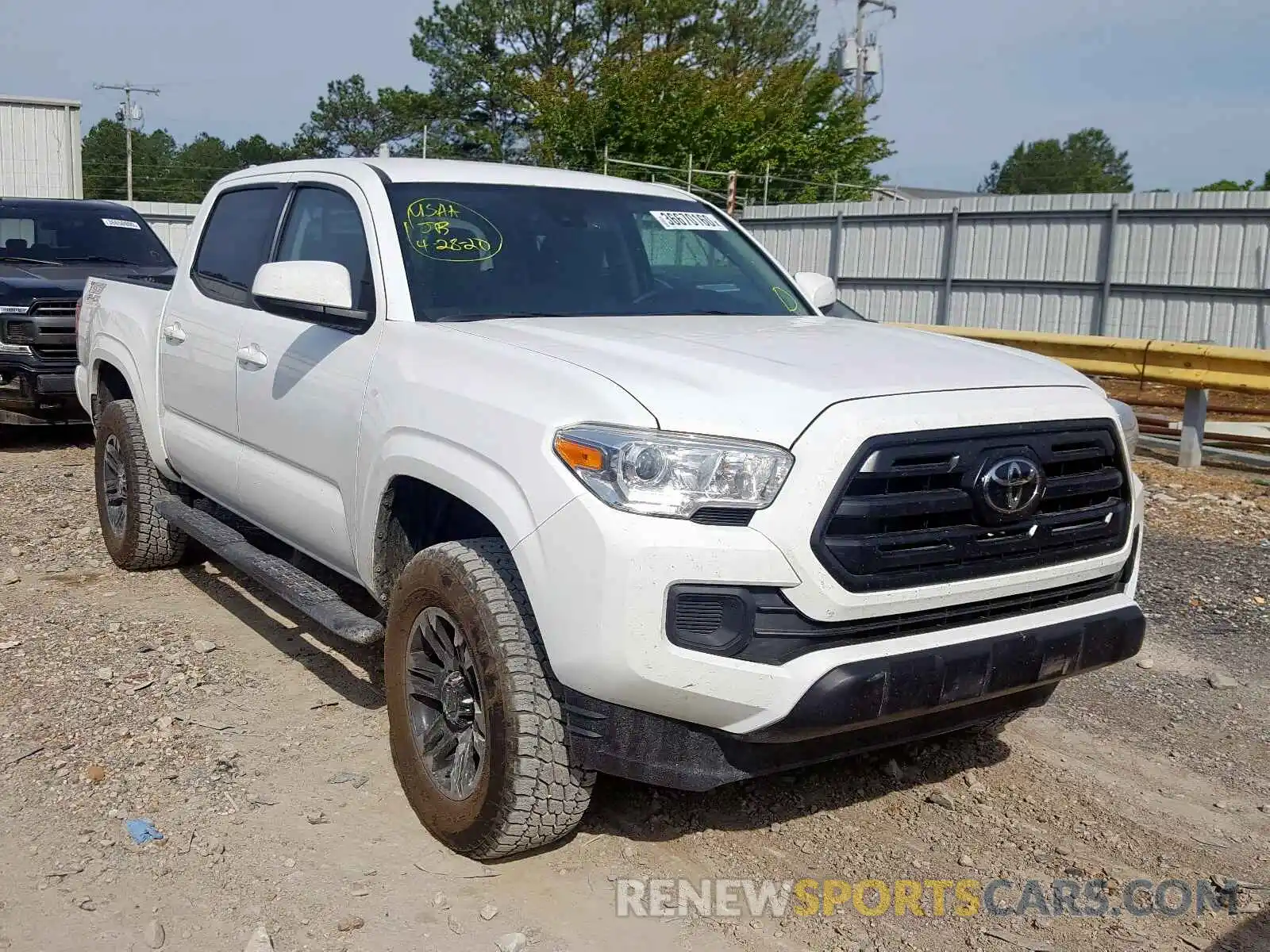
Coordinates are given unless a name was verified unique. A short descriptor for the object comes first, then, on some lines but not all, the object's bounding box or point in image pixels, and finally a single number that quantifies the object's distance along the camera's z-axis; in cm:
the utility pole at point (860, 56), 4462
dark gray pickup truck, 906
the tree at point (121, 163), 6256
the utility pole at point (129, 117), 4391
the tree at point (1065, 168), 9244
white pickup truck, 279
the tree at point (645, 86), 3662
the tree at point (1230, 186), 4962
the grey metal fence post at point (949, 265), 1770
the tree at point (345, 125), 6200
